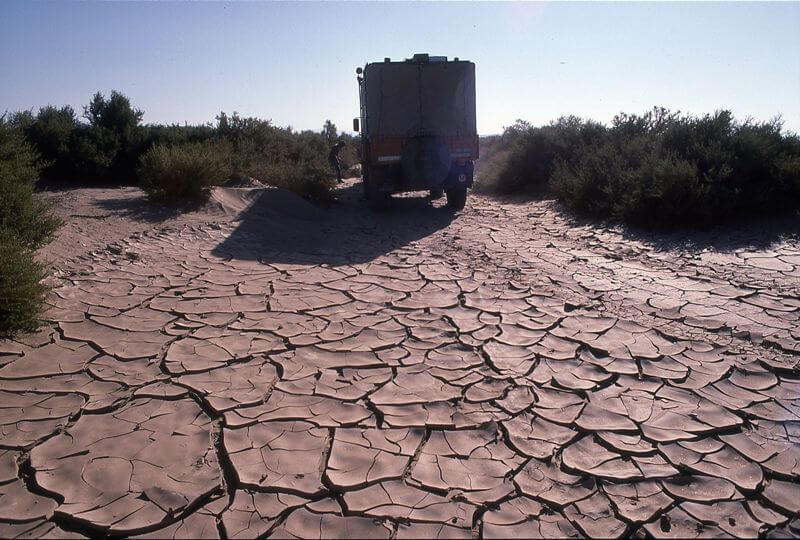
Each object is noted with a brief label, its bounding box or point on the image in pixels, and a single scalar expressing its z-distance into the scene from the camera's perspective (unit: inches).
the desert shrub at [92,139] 503.8
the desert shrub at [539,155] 568.1
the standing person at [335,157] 636.1
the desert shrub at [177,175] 375.6
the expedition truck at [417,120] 410.0
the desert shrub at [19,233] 167.2
